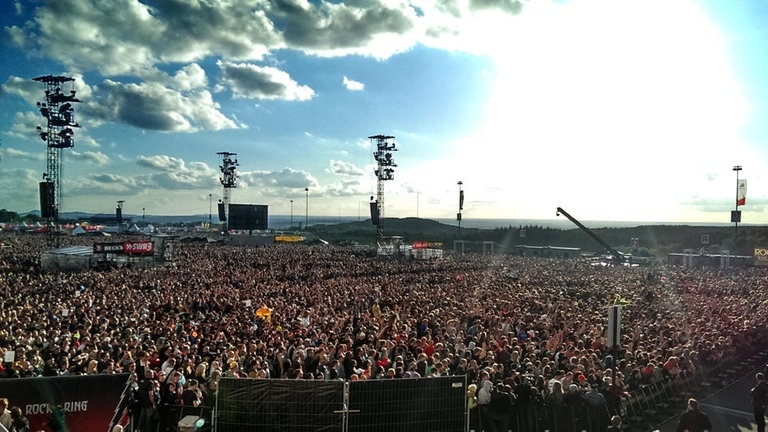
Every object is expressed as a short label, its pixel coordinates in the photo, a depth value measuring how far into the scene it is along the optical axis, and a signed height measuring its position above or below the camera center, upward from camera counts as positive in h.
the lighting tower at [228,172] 90.06 +7.38
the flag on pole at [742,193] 47.62 +2.83
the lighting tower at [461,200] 61.75 +2.31
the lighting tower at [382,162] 64.62 +6.89
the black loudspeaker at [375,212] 63.38 +0.76
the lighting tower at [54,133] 39.94 +6.18
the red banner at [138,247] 35.03 -2.21
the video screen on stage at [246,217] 78.69 -0.12
